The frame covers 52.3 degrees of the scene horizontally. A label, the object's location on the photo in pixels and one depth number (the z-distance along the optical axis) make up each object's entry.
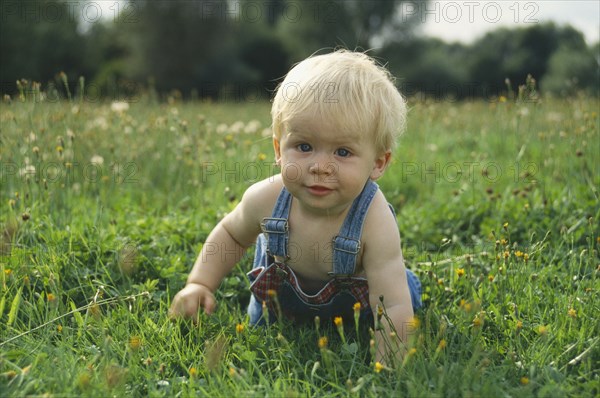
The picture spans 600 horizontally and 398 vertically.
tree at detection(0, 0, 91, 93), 20.27
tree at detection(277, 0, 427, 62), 31.80
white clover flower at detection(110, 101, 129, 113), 4.39
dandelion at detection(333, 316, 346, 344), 1.87
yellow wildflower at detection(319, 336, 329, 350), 1.79
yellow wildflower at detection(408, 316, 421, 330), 1.84
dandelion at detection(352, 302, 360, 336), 1.85
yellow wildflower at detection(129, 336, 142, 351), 1.99
